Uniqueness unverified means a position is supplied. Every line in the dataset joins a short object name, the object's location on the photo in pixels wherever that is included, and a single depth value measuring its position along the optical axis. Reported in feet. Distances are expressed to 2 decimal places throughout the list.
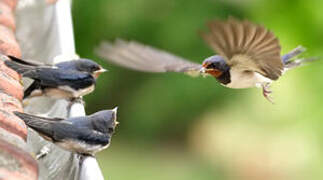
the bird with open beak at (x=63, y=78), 22.65
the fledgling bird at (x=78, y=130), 19.53
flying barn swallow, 21.38
